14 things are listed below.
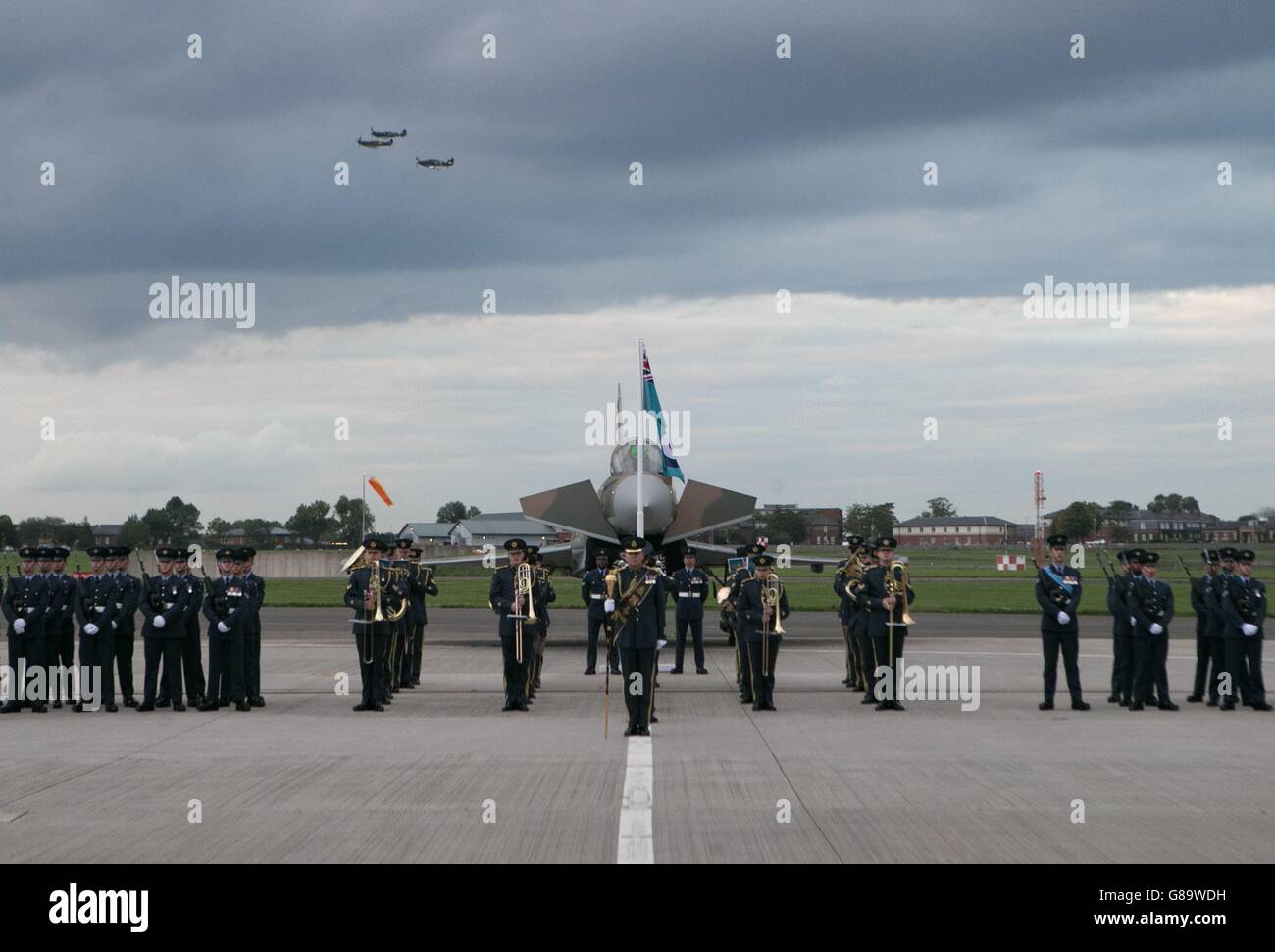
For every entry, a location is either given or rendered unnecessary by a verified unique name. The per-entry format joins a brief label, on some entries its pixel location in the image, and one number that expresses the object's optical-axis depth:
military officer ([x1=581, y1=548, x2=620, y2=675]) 17.34
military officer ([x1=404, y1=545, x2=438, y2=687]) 15.39
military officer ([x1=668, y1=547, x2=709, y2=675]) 18.08
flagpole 21.55
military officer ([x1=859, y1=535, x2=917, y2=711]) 13.78
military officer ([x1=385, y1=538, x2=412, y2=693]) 14.65
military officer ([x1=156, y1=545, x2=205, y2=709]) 13.52
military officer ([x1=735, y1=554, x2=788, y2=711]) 13.64
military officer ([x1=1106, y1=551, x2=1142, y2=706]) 13.79
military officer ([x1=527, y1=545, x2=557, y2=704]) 15.22
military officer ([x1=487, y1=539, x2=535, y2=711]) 13.69
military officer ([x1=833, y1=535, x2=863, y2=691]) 15.45
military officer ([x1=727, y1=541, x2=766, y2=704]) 14.28
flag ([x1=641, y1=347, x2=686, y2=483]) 23.66
